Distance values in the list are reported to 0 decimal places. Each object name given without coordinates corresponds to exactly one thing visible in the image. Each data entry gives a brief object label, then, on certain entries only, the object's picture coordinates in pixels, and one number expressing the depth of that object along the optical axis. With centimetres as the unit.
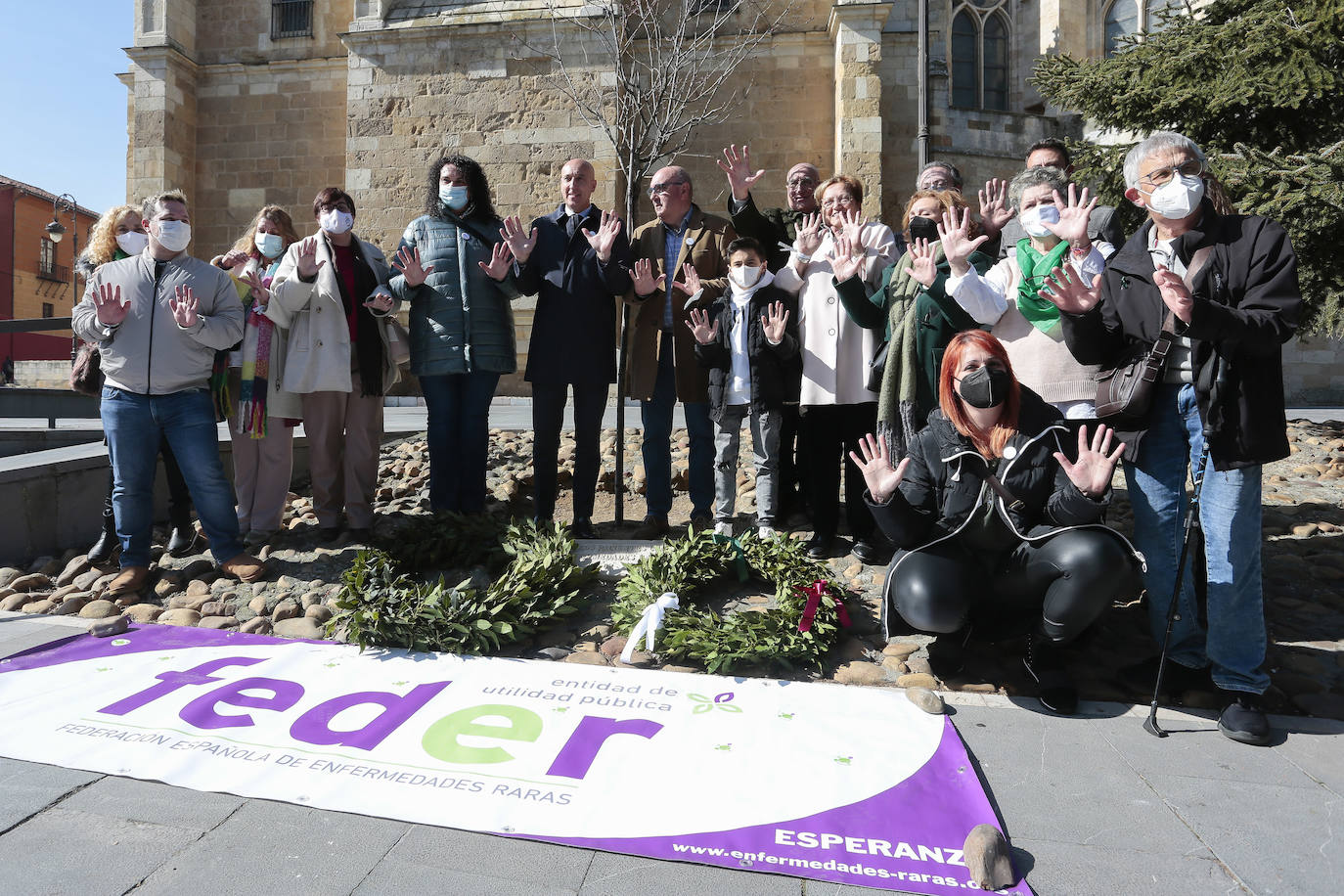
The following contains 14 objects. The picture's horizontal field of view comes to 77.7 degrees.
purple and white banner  217
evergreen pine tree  667
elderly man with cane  277
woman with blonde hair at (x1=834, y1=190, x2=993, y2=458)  394
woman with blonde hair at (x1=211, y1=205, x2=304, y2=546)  484
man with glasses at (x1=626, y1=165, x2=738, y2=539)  481
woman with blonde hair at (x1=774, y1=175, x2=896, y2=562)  440
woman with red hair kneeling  296
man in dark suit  473
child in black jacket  448
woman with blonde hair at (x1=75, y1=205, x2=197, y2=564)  471
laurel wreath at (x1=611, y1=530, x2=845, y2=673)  339
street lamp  3631
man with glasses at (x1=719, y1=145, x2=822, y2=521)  471
